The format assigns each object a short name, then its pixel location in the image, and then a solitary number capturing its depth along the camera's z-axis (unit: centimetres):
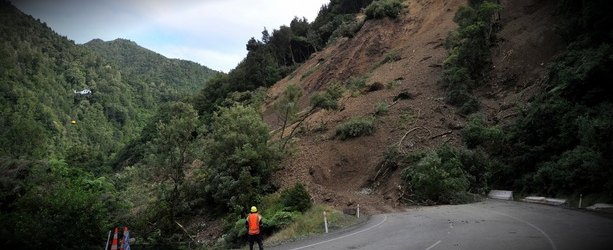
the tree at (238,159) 2314
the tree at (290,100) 2666
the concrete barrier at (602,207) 1457
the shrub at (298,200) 1923
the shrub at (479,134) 2364
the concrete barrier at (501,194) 2044
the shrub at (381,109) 3095
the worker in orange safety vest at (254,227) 1109
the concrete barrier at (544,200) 1731
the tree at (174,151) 2444
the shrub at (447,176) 2081
